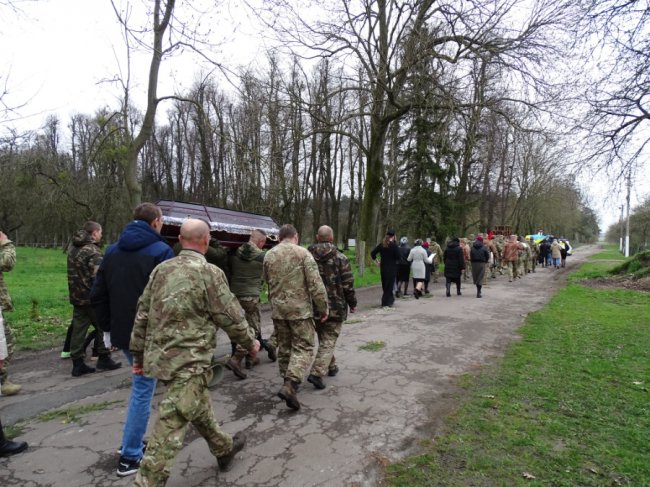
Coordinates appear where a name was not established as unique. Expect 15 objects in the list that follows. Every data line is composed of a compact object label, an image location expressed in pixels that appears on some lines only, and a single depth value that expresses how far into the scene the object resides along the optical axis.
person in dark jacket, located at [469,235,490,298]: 12.61
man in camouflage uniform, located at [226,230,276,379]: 5.83
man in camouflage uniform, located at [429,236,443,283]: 15.60
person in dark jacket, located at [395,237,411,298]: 12.77
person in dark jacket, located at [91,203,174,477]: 3.42
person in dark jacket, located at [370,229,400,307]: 10.41
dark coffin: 7.83
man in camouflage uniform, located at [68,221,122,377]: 5.67
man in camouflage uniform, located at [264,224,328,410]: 4.57
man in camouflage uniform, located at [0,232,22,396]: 4.91
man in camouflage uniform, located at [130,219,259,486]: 2.71
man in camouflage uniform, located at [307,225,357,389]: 4.94
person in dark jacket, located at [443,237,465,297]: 12.73
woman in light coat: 12.32
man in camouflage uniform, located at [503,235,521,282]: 17.44
